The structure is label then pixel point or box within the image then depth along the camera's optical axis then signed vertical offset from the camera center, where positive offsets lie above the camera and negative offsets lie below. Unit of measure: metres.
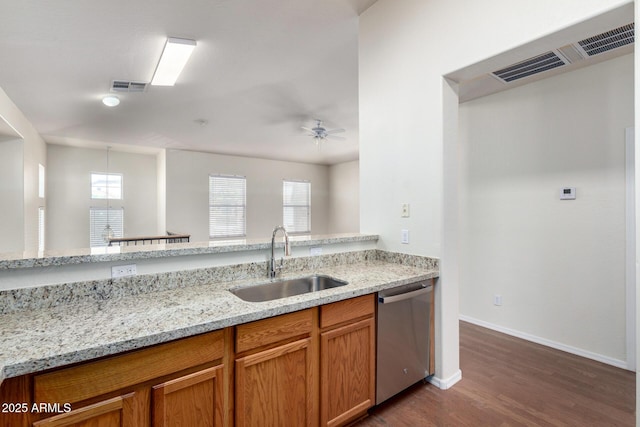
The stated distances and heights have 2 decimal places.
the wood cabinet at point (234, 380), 1.04 -0.67
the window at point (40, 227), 5.70 -0.19
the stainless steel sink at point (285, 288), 1.90 -0.47
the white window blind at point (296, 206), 8.74 +0.30
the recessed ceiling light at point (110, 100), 3.88 +1.47
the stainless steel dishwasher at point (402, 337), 1.96 -0.80
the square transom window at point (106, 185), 6.93 +0.71
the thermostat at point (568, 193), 2.88 +0.21
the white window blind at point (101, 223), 6.93 -0.13
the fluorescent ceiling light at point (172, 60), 2.75 +1.51
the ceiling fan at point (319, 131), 5.12 +1.41
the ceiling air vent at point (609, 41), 2.18 +1.29
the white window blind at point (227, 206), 7.51 +0.26
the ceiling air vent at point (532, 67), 2.56 +1.29
